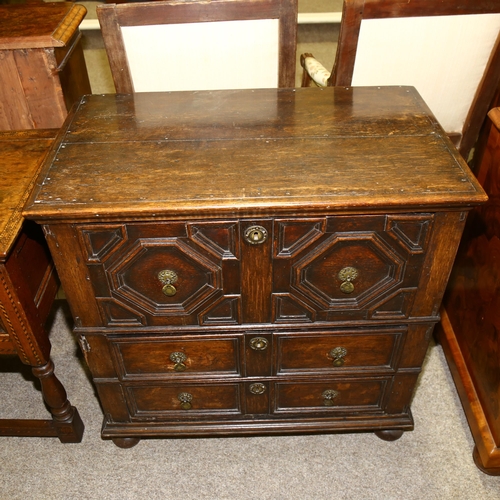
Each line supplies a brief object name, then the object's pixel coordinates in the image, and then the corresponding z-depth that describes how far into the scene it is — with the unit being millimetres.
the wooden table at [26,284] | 1558
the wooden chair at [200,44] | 1940
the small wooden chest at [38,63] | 1901
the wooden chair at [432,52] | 1923
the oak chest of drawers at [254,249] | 1415
